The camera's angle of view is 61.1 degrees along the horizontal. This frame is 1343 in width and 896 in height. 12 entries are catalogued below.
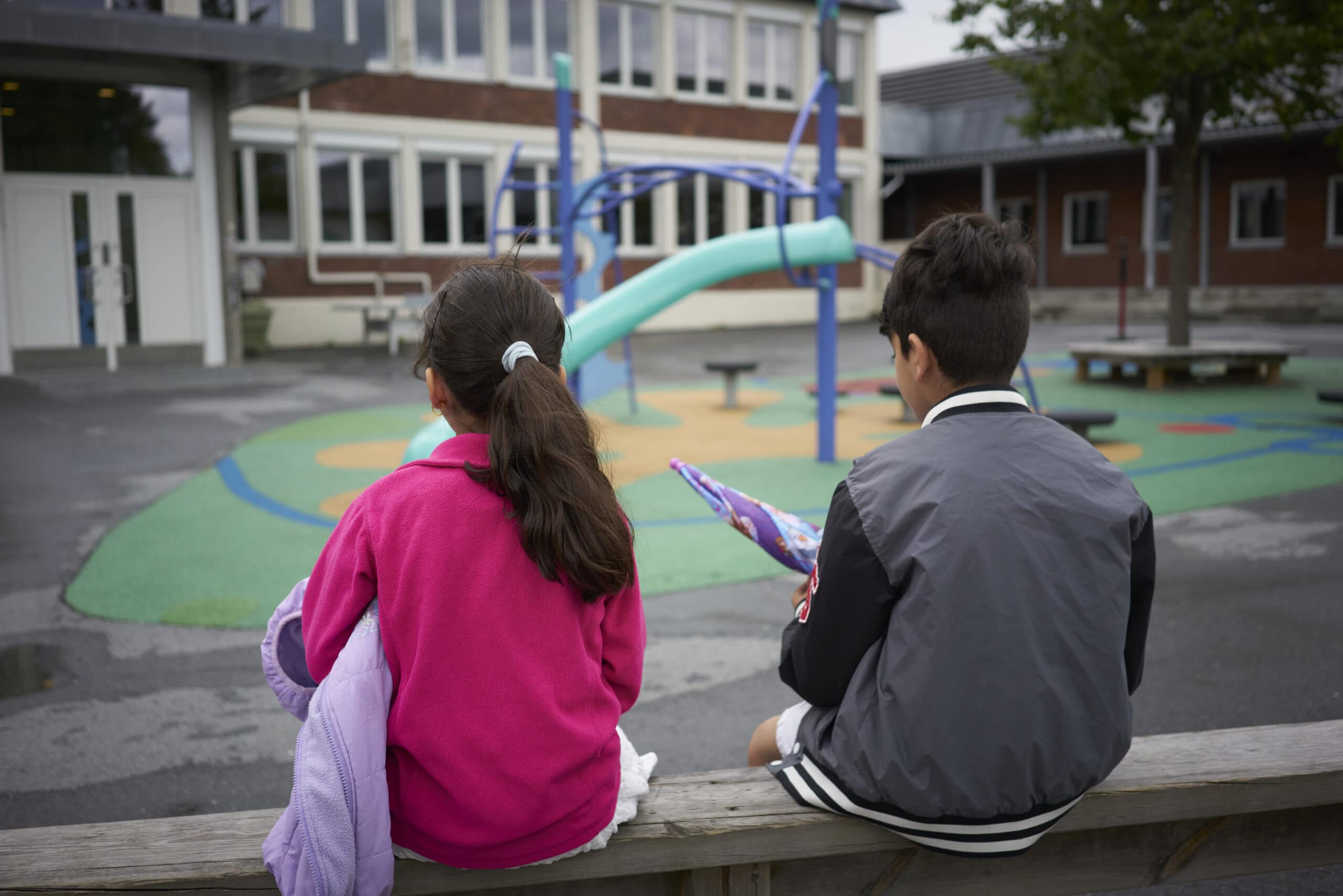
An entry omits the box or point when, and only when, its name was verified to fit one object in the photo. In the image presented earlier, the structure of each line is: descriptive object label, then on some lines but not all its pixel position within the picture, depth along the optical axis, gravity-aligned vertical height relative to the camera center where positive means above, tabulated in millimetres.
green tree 11547 +2447
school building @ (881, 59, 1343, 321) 23391 +2235
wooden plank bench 1721 -857
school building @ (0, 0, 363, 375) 14805 +1718
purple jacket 1506 -635
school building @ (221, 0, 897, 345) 20391 +3386
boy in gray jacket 1628 -438
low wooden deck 12438 -658
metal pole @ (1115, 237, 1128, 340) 14998 +211
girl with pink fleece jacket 1610 -417
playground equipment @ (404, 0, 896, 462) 6996 +327
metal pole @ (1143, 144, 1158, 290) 24141 +1545
